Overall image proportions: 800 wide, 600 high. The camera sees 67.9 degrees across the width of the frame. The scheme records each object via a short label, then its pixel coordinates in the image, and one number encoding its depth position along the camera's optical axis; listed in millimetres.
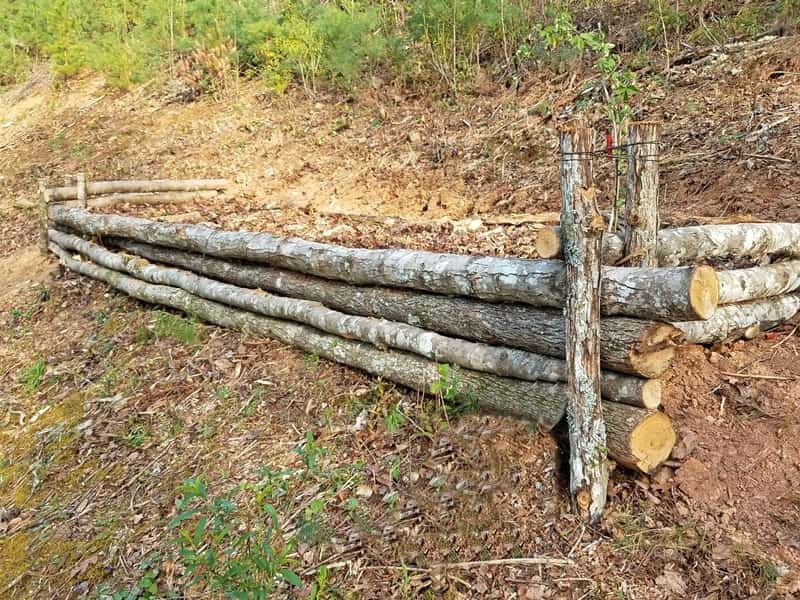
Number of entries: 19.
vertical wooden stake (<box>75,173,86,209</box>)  8648
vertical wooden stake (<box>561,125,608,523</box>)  2820
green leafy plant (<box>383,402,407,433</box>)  3941
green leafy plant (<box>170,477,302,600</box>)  2812
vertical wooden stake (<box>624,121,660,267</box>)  3283
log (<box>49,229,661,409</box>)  3143
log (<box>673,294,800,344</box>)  3602
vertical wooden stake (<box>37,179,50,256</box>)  9156
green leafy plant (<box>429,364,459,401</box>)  3652
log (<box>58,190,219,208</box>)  9016
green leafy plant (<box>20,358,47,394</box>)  6098
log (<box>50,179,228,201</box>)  9164
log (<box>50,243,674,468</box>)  3112
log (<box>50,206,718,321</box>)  2764
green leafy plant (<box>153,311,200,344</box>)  5906
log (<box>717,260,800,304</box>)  3543
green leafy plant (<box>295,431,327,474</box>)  3694
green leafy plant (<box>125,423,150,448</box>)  4766
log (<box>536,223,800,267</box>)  3512
